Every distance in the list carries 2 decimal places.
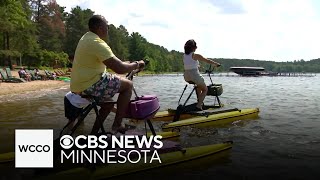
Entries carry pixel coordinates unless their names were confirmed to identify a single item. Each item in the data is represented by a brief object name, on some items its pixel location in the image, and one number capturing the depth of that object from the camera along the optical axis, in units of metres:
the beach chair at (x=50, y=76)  31.84
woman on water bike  7.47
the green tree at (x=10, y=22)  28.19
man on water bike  4.02
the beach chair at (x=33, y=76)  28.31
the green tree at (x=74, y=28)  70.20
